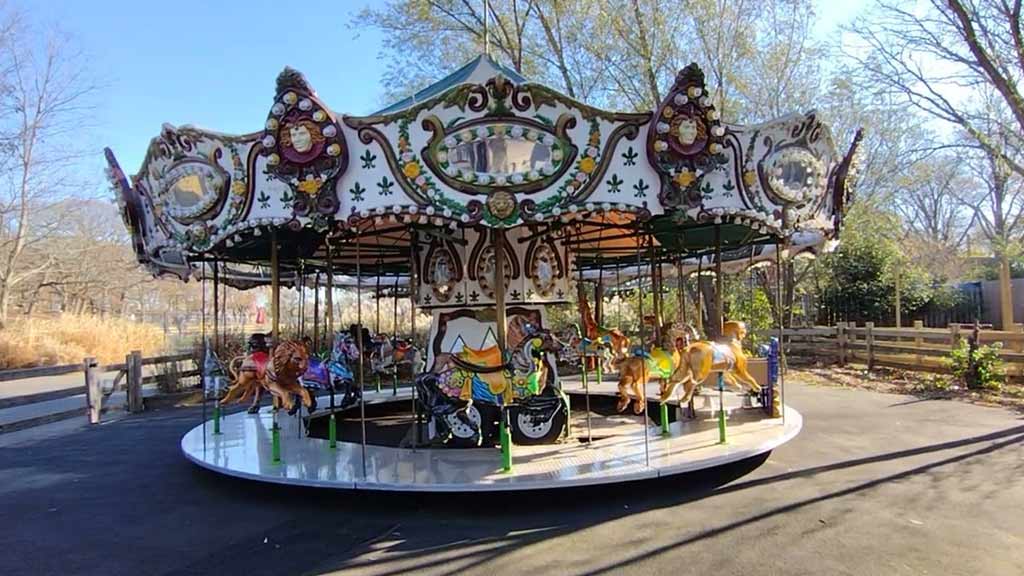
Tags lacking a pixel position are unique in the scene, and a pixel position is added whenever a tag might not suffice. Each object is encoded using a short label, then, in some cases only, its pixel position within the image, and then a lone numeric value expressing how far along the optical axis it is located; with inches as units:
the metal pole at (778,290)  280.4
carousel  221.3
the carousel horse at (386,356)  466.9
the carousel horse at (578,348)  354.9
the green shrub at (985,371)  432.5
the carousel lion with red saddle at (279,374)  307.4
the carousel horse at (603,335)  415.8
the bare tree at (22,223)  987.9
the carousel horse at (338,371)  345.7
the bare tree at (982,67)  418.0
